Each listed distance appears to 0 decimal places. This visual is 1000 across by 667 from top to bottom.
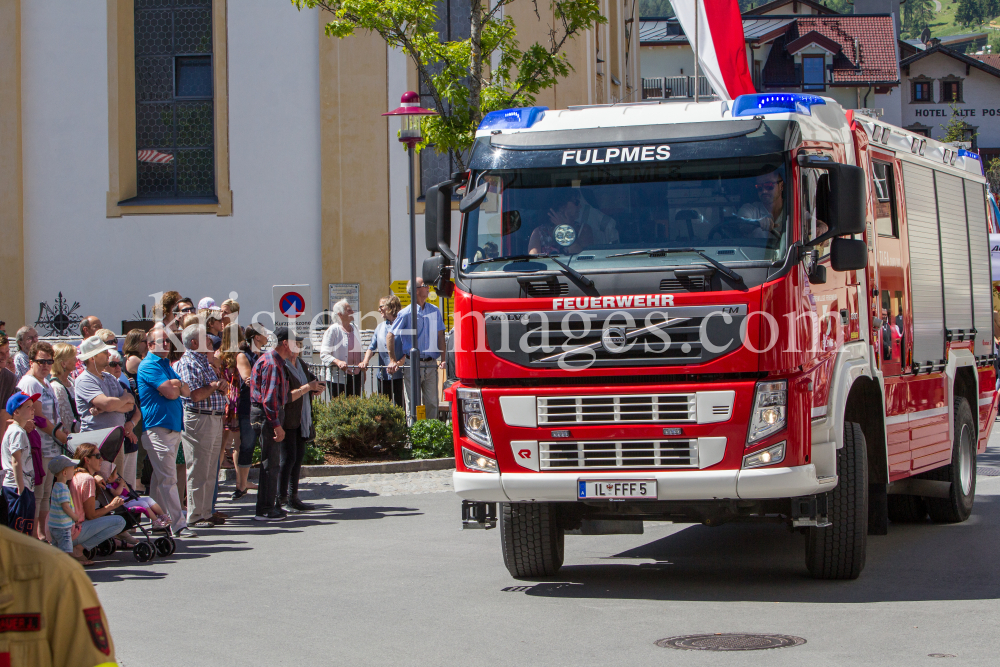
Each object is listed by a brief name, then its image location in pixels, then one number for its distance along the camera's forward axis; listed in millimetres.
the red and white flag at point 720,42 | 17812
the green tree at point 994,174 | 70062
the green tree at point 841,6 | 157075
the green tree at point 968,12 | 180750
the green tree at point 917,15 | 173250
